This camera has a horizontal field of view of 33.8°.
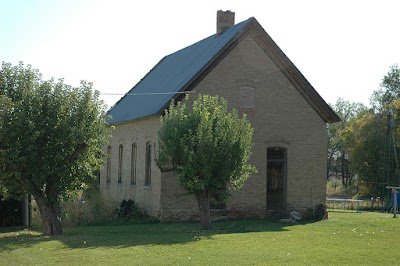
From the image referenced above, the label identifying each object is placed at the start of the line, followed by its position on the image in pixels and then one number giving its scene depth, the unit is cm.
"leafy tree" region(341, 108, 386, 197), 5272
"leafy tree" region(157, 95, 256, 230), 2152
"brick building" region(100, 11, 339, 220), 2695
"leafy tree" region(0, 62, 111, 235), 2066
